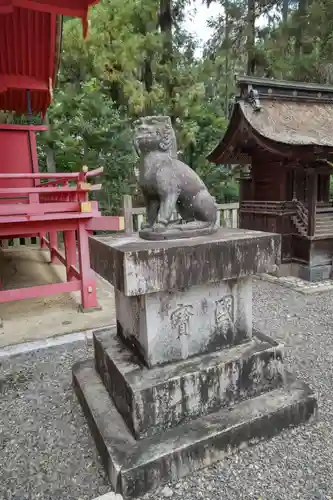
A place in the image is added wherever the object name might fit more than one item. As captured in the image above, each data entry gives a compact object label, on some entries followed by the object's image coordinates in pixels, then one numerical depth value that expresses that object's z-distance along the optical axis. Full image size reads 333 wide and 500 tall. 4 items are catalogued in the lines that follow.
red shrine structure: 3.99
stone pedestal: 1.89
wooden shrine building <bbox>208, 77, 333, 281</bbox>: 5.59
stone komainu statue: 2.22
